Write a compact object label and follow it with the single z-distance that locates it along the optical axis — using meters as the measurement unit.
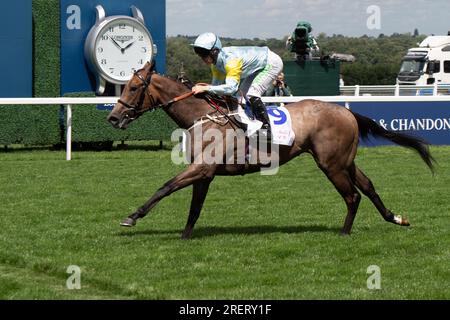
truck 36.53
